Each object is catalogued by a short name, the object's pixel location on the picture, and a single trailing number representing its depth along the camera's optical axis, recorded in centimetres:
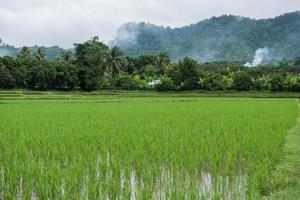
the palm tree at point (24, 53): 5159
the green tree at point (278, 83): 4100
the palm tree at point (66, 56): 5369
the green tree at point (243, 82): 4097
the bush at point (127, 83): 4269
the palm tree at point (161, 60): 6178
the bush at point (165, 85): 4163
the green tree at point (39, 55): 5339
